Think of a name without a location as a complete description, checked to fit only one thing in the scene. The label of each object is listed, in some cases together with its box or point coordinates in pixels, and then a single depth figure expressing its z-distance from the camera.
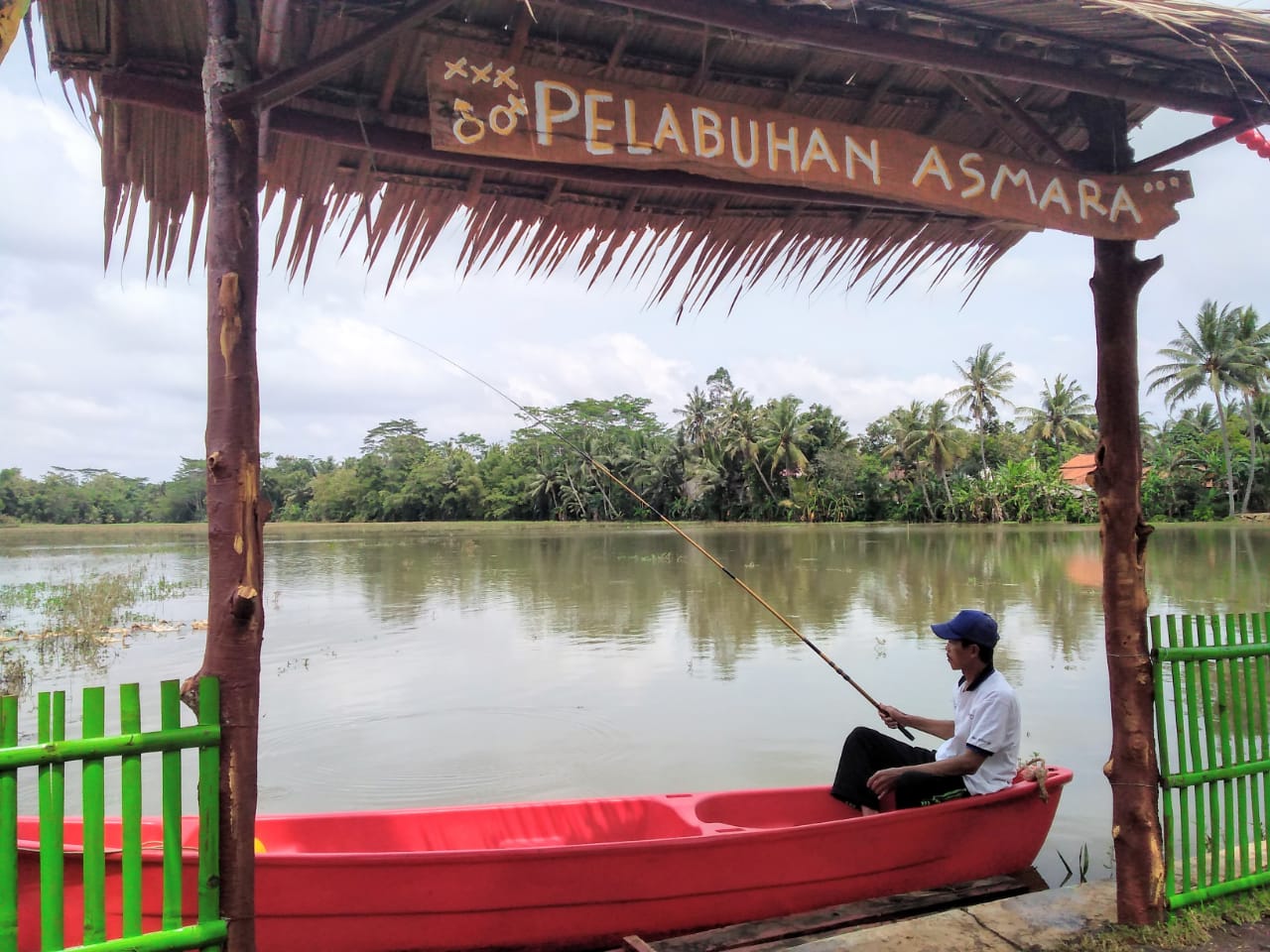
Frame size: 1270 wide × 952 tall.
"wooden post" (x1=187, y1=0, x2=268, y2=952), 1.96
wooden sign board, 2.35
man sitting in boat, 3.51
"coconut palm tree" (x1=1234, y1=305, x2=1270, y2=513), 32.91
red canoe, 3.02
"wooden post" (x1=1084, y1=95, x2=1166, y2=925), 2.87
